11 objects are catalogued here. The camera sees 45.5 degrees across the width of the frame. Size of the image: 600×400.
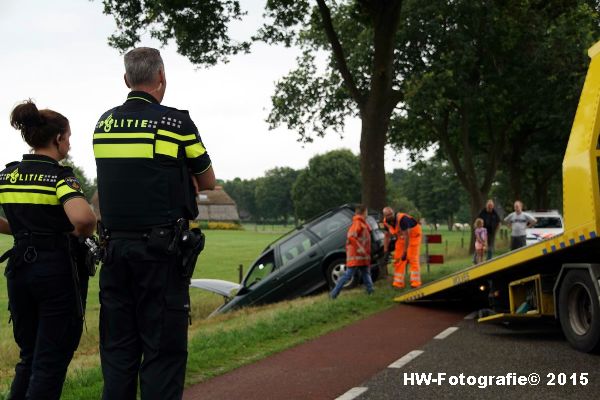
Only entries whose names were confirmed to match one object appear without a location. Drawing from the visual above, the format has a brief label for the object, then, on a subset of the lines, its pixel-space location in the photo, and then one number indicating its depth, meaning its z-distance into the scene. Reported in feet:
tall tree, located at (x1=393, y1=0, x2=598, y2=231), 80.23
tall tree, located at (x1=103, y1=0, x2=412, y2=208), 50.83
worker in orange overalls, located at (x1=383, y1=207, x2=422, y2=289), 46.50
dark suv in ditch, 47.14
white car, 83.54
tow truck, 22.82
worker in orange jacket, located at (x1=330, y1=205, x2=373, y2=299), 42.52
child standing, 63.62
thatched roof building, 457.02
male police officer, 11.41
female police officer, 13.42
